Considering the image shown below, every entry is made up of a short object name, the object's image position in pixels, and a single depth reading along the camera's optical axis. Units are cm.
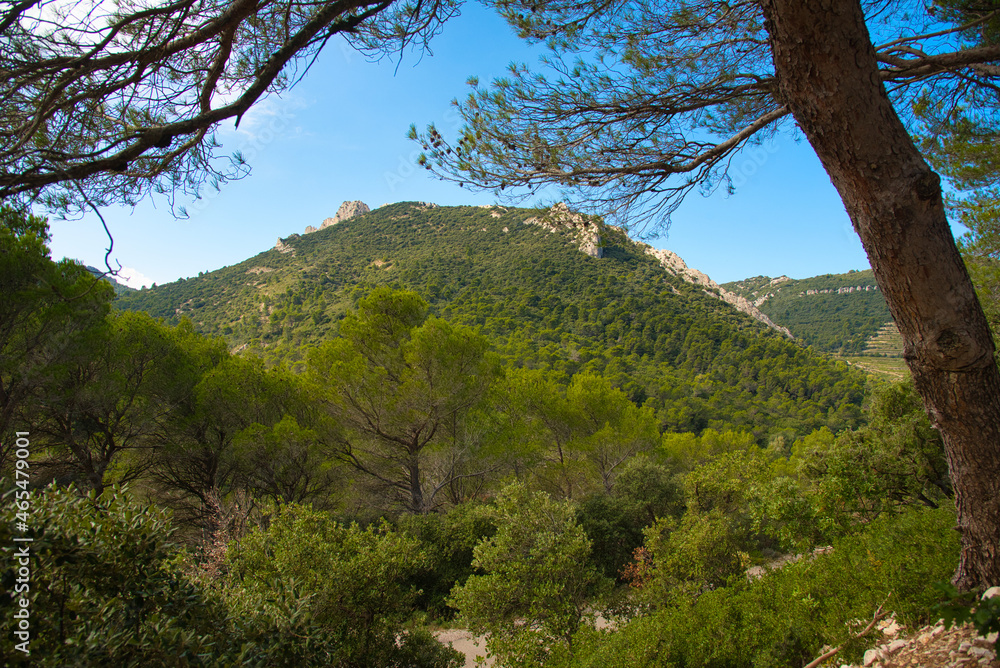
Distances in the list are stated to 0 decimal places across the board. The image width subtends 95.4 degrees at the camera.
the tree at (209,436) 860
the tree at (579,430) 1292
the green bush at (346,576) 451
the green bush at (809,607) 282
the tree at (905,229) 192
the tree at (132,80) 191
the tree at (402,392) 968
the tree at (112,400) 710
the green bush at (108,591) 181
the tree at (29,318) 618
